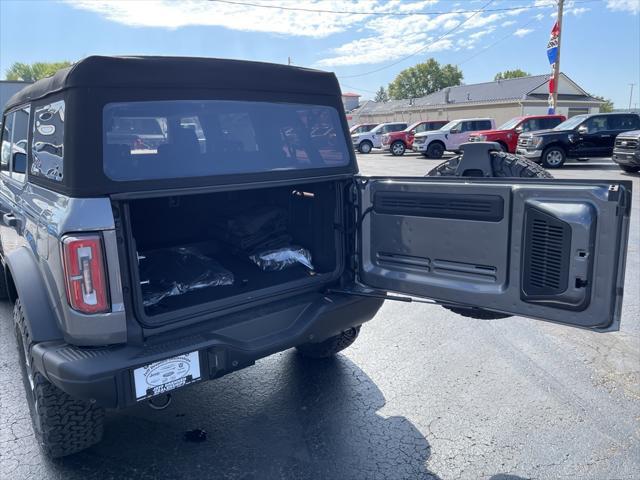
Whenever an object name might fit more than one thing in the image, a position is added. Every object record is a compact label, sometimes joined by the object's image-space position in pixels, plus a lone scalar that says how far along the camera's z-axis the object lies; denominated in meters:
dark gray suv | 2.30
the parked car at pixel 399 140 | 27.42
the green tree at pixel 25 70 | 76.37
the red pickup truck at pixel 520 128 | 20.27
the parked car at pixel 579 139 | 17.50
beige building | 38.22
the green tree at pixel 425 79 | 78.25
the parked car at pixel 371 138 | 31.39
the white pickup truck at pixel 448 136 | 23.86
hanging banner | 23.88
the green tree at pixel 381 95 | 100.85
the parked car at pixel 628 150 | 14.38
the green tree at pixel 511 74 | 83.34
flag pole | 23.72
